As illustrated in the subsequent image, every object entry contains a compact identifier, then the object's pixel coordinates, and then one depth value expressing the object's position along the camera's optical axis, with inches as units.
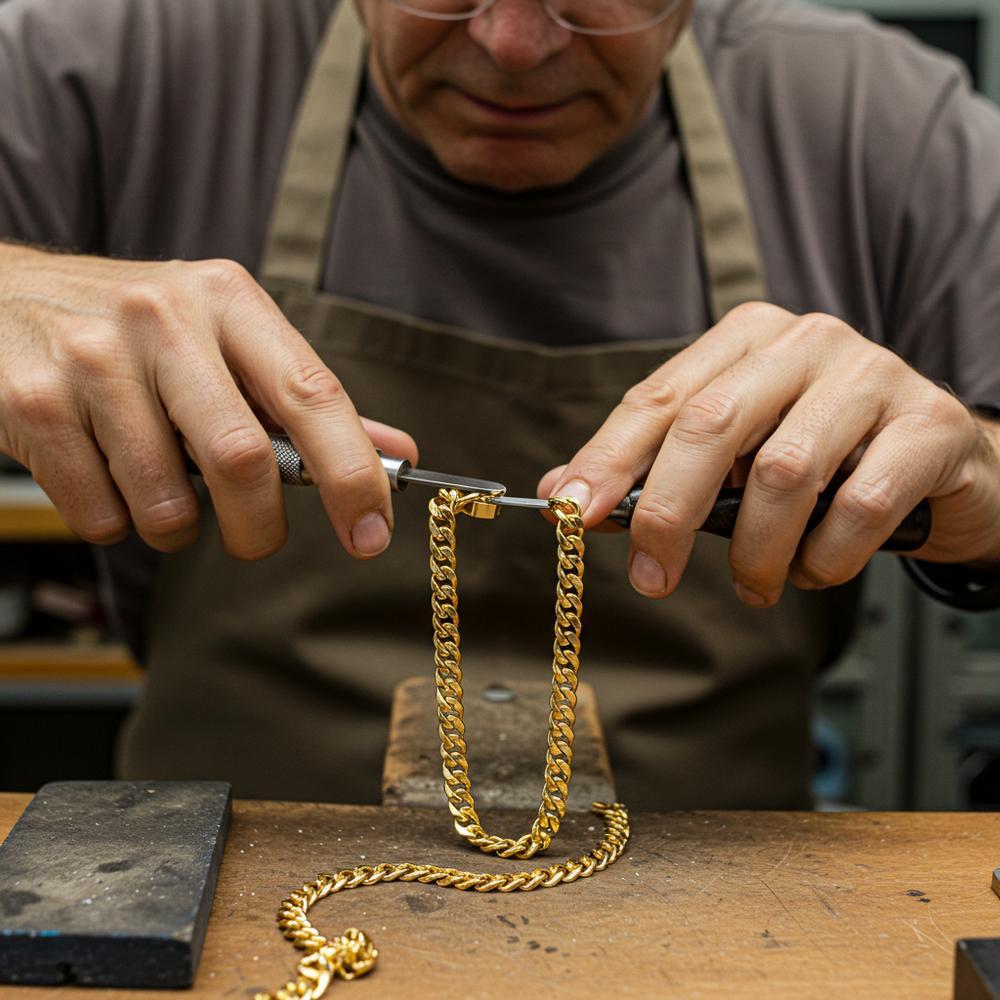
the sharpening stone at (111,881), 22.7
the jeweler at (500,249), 33.0
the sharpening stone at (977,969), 21.9
